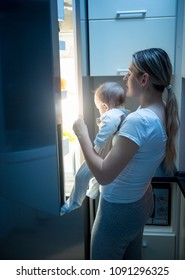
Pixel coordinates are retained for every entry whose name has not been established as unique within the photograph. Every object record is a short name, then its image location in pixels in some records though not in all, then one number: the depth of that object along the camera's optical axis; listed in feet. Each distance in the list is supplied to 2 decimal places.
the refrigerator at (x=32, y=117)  2.63
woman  3.03
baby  3.55
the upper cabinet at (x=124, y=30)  4.89
